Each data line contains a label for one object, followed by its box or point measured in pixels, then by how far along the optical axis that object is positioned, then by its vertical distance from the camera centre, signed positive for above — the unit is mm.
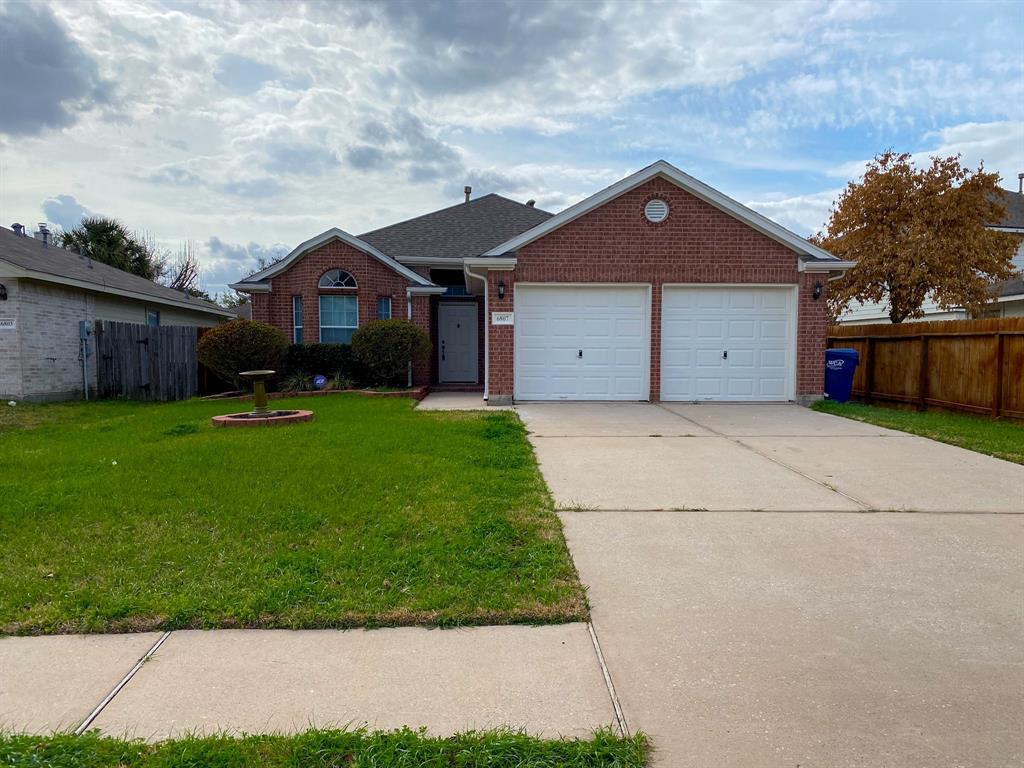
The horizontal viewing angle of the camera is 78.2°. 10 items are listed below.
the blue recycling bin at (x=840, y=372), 12763 -615
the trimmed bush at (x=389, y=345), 14141 -90
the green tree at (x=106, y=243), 32688 +5167
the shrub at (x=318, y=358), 15367 -415
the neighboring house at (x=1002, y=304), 18438 +1260
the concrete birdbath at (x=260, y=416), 9250 -1138
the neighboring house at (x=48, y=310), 13133 +708
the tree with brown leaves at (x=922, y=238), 16859 +2874
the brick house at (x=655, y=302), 12367 +806
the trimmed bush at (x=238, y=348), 13492 -157
